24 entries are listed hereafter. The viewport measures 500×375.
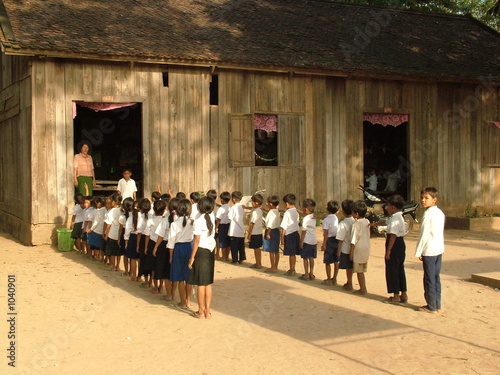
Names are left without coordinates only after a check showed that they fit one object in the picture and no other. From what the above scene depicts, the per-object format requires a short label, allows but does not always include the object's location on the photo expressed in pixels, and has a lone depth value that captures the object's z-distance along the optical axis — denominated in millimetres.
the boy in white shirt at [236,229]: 11046
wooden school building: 13156
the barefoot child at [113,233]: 10414
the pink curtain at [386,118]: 16828
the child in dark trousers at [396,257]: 8219
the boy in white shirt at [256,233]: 10938
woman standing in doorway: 13336
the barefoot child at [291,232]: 10117
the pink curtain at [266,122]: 15414
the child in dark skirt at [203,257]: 7477
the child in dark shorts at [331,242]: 9406
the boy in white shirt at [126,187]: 13055
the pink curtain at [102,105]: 13672
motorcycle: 14545
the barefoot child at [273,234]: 10500
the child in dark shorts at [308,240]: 9828
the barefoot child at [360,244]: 8773
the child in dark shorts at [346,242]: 9016
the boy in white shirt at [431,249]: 7727
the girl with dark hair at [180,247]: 7910
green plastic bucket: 12352
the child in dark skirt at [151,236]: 8742
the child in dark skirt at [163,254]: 8406
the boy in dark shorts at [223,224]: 11555
